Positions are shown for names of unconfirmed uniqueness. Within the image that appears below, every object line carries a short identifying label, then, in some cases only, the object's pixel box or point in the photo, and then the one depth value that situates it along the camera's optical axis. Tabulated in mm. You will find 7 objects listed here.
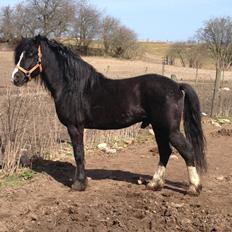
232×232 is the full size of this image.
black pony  6051
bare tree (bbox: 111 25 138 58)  57250
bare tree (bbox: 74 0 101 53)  52125
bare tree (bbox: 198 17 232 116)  39300
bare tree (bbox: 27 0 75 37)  35247
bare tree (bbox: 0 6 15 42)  35719
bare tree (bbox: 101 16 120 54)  59438
